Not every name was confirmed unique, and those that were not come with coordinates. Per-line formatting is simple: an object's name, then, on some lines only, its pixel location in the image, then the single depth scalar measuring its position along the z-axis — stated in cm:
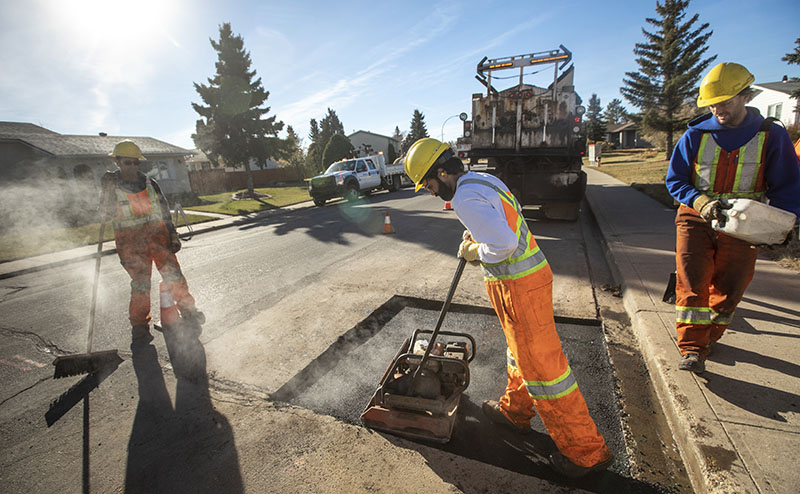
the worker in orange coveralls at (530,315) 186
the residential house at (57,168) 1691
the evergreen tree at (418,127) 7378
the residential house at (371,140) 5958
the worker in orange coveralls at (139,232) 394
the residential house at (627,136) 6028
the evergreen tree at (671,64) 3012
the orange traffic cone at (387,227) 859
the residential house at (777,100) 2809
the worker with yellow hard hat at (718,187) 233
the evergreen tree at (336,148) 4050
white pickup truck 1619
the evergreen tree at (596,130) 5438
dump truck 828
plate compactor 219
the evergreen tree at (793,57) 1677
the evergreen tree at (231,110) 2234
